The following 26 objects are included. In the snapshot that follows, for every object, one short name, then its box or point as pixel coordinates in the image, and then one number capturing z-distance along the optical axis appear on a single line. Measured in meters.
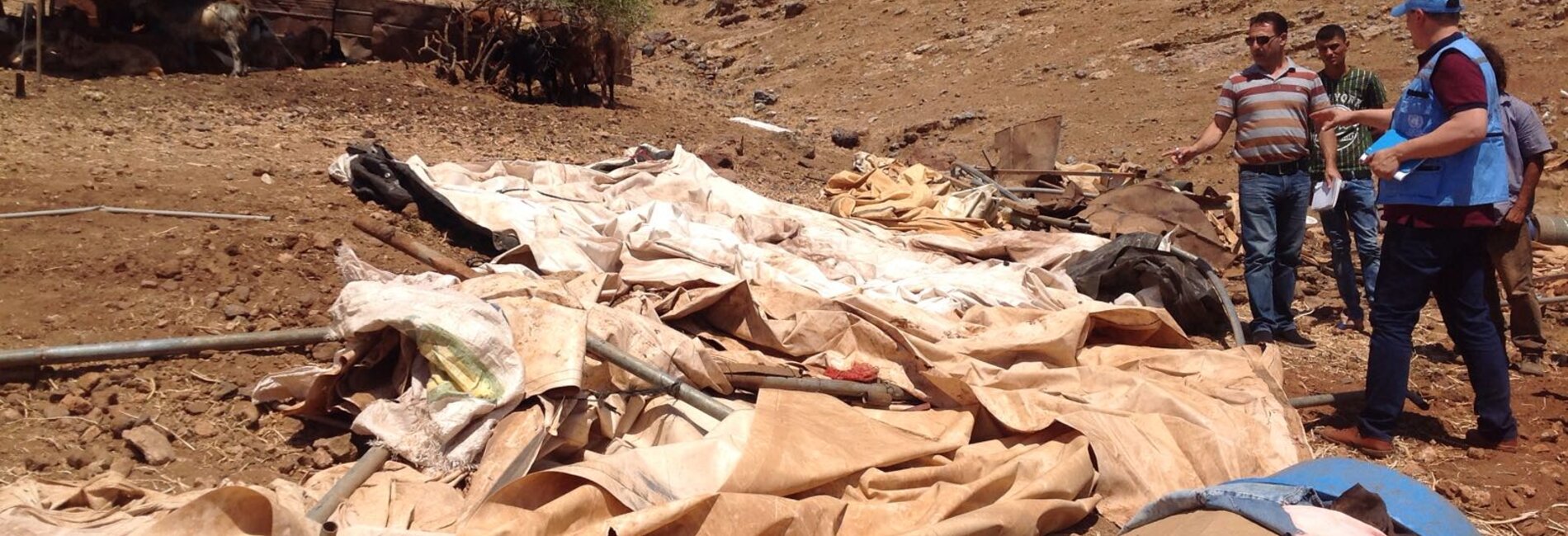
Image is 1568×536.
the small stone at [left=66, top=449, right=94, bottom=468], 2.76
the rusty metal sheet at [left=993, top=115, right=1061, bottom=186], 7.95
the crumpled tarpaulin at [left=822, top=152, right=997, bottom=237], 6.34
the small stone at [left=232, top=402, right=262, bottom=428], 3.09
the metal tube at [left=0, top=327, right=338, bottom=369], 3.03
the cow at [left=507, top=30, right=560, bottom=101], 10.99
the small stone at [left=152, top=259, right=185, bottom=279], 3.97
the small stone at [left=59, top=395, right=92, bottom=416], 3.01
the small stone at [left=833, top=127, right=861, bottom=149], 12.05
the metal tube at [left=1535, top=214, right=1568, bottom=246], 5.44
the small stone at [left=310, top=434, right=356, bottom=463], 2.96
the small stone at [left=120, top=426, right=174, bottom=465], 2.85
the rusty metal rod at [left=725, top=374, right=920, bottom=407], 3.27
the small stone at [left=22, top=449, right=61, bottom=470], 2.73
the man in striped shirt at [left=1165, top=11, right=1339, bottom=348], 4.55
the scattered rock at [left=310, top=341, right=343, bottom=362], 3.48
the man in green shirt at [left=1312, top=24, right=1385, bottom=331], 5.02
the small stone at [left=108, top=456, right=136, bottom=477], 2.75
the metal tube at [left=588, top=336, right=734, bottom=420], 3.04
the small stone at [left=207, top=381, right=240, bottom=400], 3.20
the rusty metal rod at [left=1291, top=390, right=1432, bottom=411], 3.72
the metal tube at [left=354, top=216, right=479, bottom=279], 4.23
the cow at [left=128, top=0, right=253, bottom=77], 9.16
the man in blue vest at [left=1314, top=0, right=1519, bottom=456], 3.20
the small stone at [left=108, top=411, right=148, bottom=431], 2.96
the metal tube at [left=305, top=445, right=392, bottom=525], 2.46
